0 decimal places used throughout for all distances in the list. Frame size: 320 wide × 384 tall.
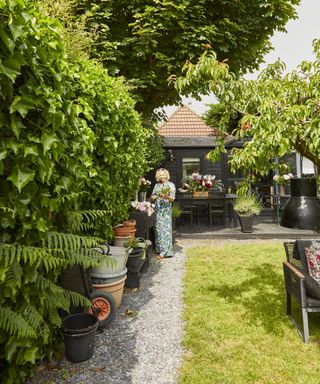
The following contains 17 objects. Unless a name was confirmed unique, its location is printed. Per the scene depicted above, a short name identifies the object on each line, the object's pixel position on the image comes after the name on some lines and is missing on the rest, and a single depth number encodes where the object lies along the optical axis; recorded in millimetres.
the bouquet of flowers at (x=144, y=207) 7480
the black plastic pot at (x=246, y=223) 10828
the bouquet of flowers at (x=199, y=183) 12766
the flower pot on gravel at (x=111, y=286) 4367
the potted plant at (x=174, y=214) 10013
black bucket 3363
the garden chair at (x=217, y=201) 12375
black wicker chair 3789
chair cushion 4232
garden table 12203
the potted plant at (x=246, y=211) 10844
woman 7766
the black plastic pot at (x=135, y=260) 5680
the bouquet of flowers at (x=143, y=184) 9213
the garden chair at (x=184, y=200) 12648
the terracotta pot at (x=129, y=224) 6328
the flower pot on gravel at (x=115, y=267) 4379
